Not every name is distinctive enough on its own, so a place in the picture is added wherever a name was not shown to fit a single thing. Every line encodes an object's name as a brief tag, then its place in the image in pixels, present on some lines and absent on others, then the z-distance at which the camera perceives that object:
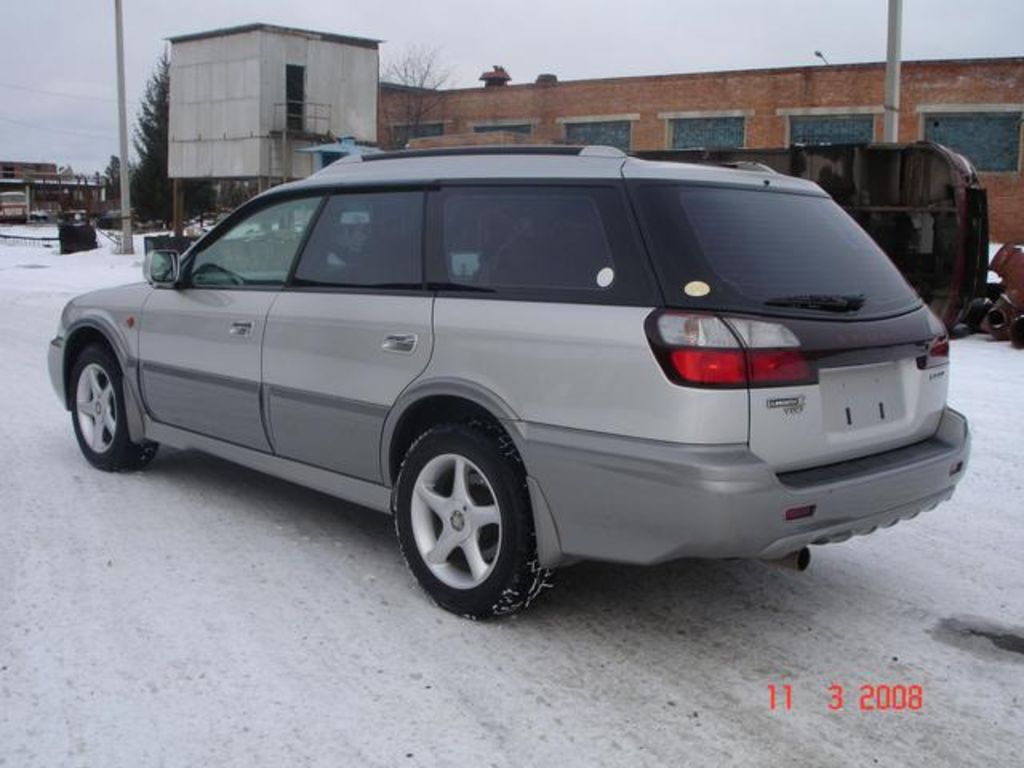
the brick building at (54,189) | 80.50
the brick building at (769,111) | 34.66
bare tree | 48.84
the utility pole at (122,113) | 28.31
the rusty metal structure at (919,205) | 11.63
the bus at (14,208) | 72.75
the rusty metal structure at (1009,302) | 11.47
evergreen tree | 50.91
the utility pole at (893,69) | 13.84
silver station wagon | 3.34
